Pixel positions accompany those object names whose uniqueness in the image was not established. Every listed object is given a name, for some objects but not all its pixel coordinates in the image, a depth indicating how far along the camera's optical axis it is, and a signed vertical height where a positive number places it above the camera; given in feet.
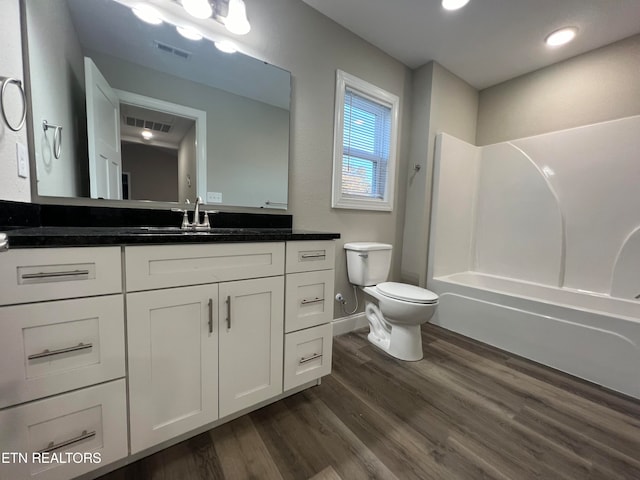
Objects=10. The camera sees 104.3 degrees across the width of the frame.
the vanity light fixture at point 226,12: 4.31 +3.69
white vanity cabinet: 2.31 -1.47
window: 6.42 +2.20
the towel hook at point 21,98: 2.78 +1.32
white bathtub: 4.77 -2.20
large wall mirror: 3.60 +1.80
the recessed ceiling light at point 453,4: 5.27 +4.77
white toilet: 5.43 -1.74
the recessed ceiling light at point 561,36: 6.03 +4.84
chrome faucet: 4.40 -0.05
